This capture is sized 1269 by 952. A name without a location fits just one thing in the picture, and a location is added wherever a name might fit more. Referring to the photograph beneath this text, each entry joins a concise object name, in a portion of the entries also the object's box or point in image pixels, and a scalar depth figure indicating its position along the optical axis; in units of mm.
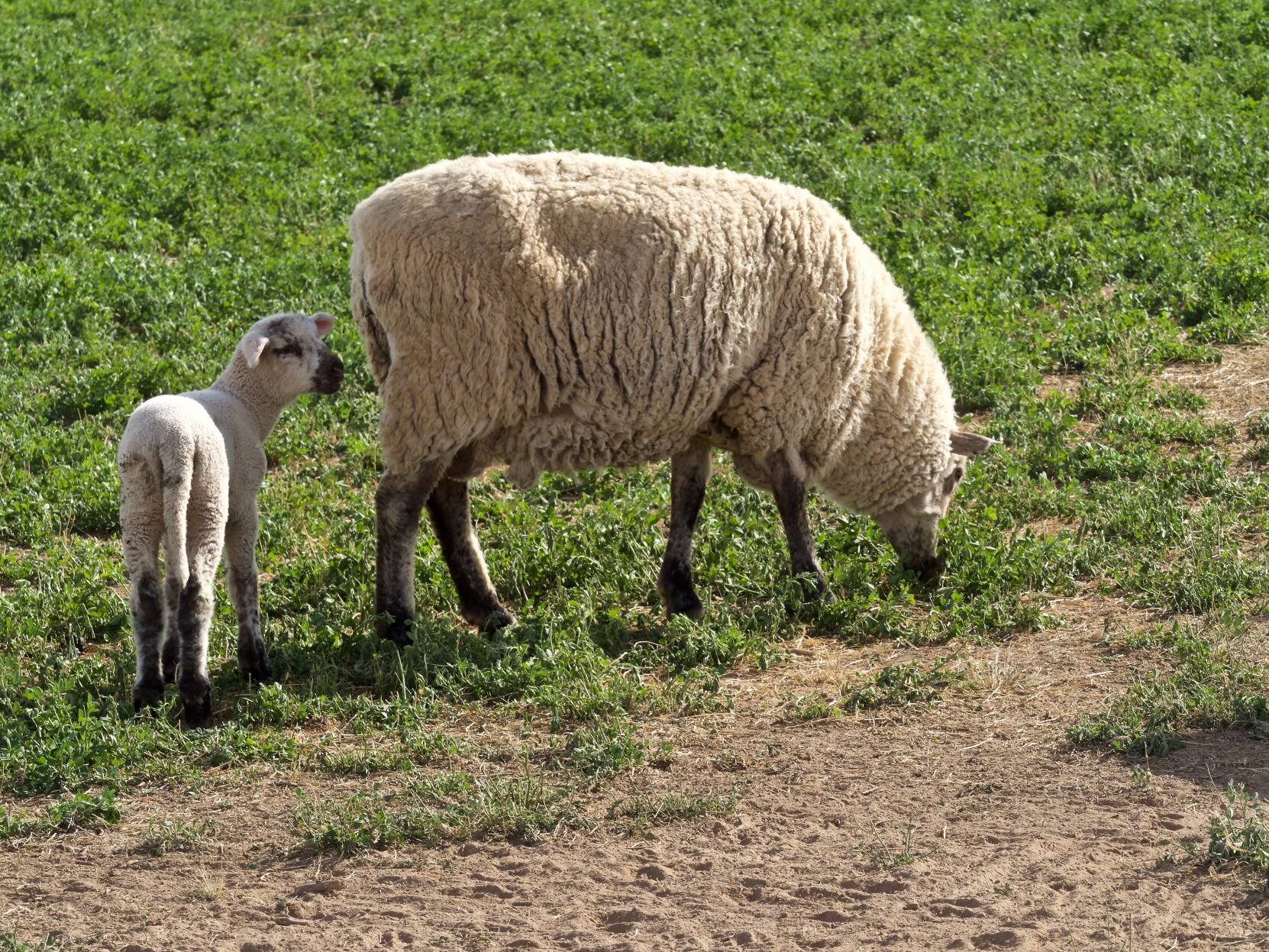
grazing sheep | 14766
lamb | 13203
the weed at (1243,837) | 10172
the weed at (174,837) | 11656
